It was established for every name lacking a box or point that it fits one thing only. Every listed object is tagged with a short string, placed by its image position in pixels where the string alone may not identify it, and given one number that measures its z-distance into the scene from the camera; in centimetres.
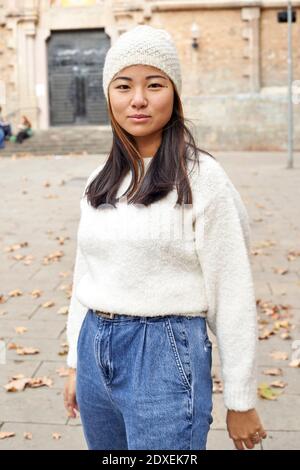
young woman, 205
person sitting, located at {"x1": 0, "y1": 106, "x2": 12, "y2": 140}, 2606
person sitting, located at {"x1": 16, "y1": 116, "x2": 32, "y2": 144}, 2592
